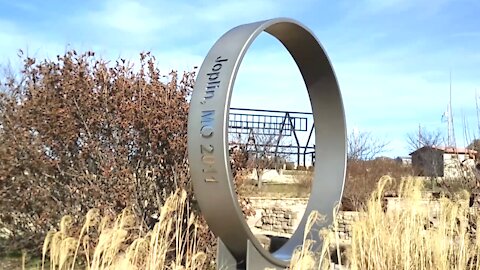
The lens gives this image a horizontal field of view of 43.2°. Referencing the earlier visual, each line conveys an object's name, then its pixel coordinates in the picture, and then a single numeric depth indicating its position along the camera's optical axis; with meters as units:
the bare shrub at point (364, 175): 12.09
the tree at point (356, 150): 22.35
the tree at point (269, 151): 15.76
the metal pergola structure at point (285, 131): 16.67
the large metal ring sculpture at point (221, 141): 4.25
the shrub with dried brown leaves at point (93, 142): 5.82
